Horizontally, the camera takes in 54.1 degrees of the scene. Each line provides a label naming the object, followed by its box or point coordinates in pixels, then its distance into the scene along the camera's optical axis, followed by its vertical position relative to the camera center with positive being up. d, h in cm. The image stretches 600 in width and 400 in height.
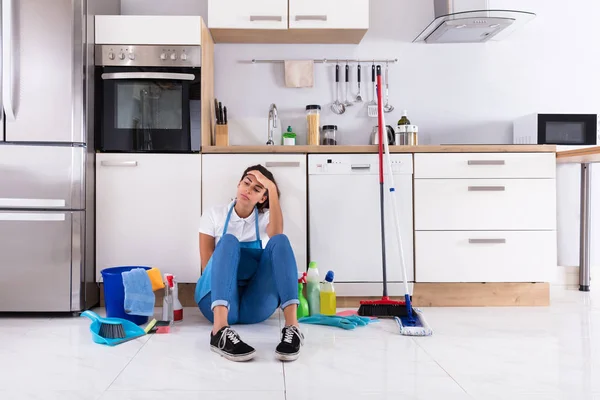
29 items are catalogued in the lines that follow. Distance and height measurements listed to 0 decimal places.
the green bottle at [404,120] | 358 +49
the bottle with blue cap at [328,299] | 292 -49
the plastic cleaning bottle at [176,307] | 282 -52
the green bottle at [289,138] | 357 +38
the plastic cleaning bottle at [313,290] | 293 -45
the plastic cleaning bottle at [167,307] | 275 -50
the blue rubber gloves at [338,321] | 263 -55
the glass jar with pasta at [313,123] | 362 +48
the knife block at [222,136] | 342 +37
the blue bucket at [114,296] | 270 -44
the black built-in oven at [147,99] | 310 +54
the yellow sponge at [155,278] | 279 -37
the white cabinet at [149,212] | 307 -6
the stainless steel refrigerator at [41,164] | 287 +18
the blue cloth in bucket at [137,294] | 263 -42
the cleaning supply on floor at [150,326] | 254 -55
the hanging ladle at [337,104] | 376 +62
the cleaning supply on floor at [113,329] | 241 -54
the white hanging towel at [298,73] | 371 +80
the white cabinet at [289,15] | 336 +106
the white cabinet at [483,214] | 312 -7
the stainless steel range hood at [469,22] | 334 +104
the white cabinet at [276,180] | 312 +10
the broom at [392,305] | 253 -51
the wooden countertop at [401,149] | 312 +27
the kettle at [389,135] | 360 +41
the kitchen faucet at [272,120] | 366 +50
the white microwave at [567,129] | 345 +42
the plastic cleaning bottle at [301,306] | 287 -52
